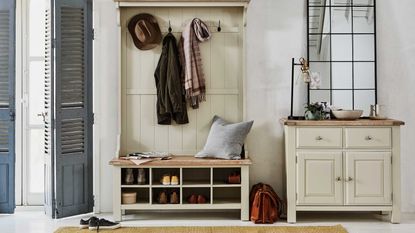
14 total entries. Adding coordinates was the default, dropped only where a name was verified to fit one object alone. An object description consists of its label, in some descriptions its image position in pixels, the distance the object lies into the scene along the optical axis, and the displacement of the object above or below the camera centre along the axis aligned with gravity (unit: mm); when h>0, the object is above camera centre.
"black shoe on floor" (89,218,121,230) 5598 -1006
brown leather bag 5879 -897
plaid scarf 6219 +506
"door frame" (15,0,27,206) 6812 +279
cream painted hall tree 6395 +191
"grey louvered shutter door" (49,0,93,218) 6184 +31
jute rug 5508 -1042
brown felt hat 6289 +779
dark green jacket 6242 +234
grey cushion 6055 -298
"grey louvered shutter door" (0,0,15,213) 6383 +62
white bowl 5957 -39
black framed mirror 6371 +547
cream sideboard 5855 -516
